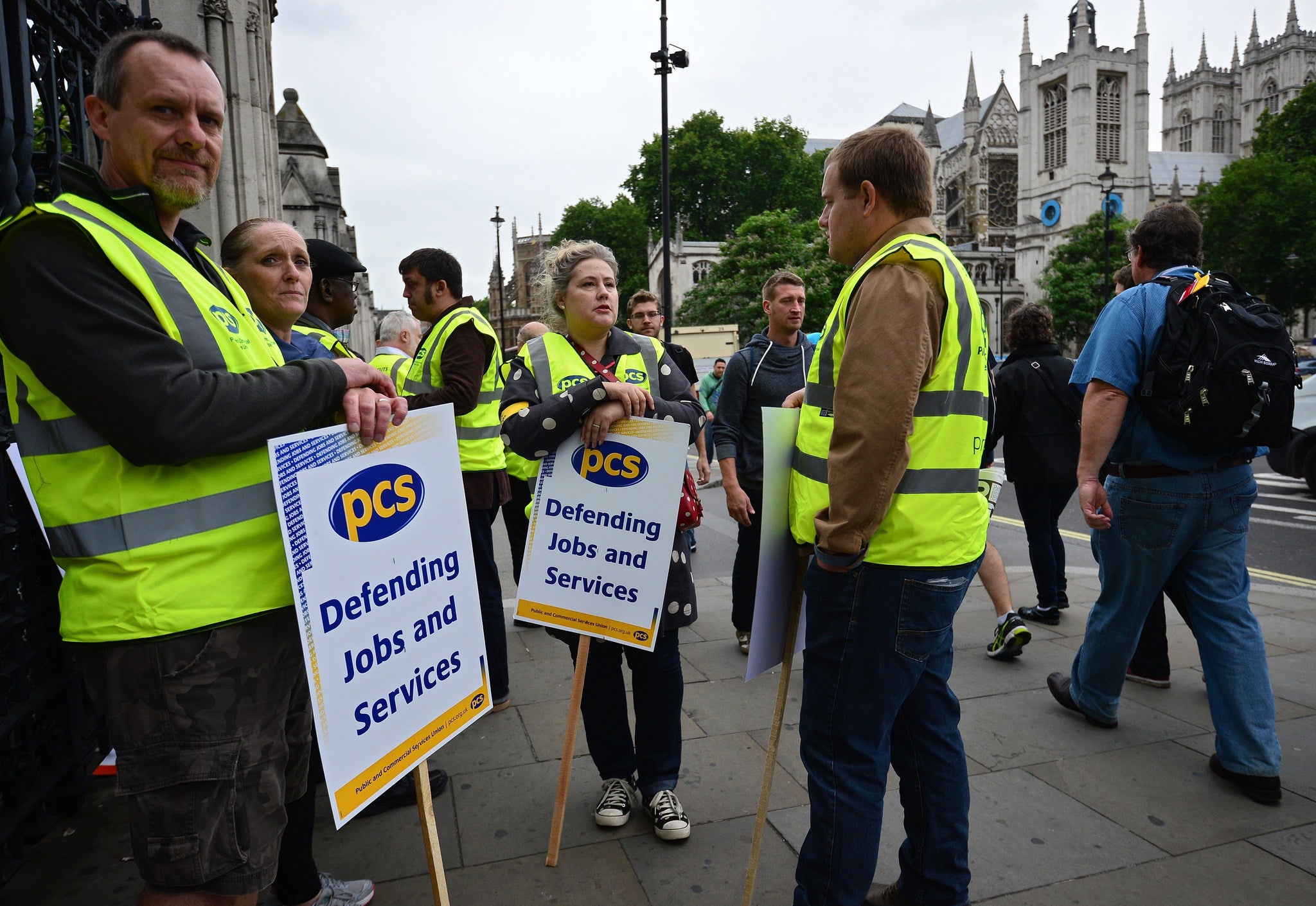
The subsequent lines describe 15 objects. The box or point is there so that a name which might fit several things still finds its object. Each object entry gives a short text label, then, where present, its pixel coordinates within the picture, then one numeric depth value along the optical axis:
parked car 10.72
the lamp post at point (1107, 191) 31.89
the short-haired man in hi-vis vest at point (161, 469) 1.46
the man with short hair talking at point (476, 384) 3.85
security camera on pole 16.75
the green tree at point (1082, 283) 56.91
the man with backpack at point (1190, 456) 3.09
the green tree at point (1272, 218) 47.50
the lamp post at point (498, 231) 40.34
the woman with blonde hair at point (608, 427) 2.84
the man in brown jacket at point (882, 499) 2.02
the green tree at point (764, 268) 41.84
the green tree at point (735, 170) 59.19
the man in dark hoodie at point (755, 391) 4.68
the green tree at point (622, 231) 64.62
